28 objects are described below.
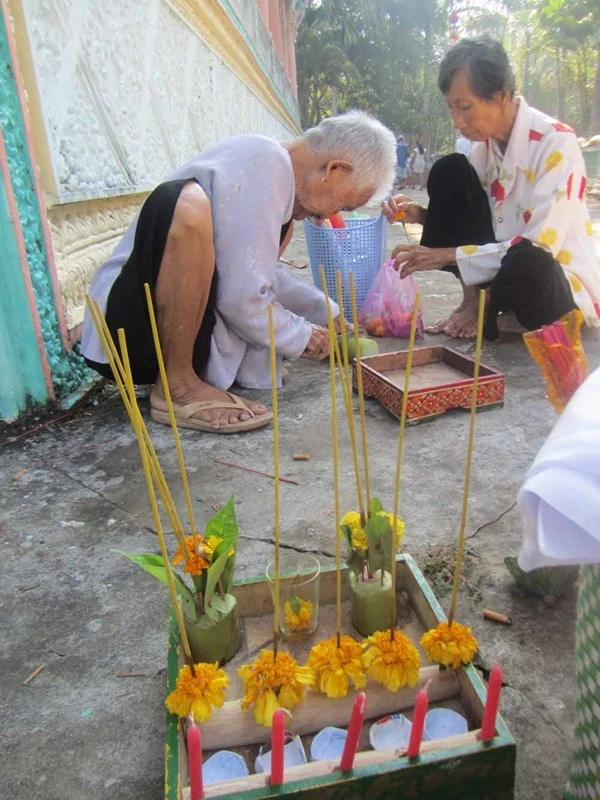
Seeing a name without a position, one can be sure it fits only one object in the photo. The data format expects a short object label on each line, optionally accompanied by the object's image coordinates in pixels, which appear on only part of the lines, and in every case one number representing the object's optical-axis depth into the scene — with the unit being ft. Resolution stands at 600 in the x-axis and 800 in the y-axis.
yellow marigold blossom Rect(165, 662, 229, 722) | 2.64
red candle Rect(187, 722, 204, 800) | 2.17
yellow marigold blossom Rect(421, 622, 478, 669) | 2.85
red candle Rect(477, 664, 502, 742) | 2.39
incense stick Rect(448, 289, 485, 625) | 2.89
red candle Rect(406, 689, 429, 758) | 2.25
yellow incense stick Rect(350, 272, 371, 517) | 3.32
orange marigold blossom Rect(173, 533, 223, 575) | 3.01
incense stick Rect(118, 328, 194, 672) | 2.70
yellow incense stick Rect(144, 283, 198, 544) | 2.84
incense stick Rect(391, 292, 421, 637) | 2.80
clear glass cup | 3.41
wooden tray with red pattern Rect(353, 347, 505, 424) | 6.53
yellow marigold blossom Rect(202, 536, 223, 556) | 3.17
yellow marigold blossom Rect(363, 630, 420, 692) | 2.81
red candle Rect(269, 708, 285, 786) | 2.16
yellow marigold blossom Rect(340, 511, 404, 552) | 3.50
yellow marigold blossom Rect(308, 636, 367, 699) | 2.78
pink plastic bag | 9.41
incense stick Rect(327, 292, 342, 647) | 2.80
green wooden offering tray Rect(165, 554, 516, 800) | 2.34
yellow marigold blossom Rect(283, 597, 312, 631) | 3.40
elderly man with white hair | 6.40
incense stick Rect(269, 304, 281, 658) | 2.58
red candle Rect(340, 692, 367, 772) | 2.25
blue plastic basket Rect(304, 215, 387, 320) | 10.40
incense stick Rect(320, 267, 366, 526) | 3.27
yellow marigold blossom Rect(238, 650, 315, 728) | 2.74
